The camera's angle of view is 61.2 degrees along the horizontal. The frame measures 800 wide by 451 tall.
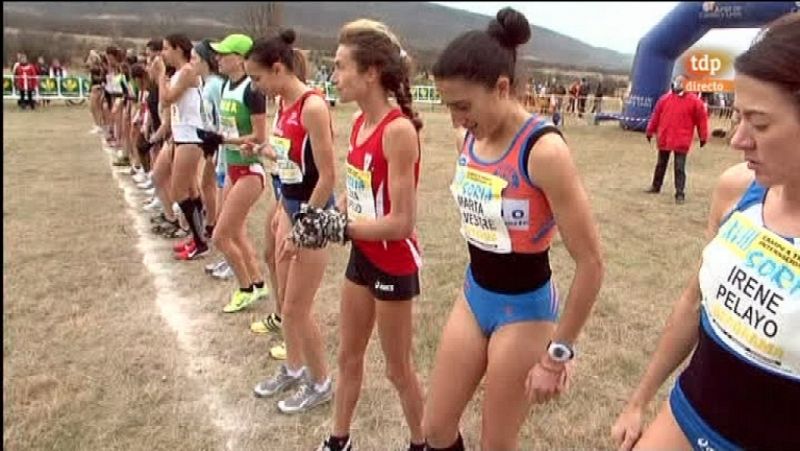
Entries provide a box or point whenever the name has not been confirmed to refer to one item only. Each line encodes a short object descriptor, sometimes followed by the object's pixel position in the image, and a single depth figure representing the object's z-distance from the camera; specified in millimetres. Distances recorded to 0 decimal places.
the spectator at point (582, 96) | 26306
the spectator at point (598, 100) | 24789
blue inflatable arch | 16391
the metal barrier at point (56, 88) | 23922
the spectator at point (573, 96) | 25906
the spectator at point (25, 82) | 22781
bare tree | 29031
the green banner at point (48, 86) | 24141
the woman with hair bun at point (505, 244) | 2061
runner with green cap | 4789
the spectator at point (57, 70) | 25733
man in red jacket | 10289
